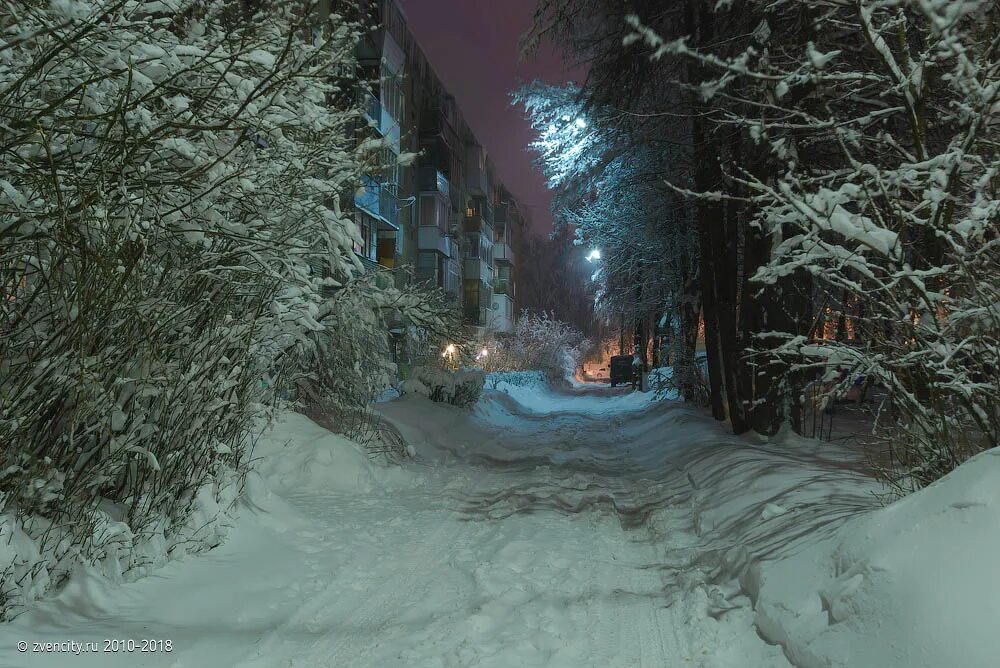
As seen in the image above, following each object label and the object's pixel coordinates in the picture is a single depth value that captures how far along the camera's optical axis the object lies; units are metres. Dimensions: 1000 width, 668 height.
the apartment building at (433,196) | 25.38
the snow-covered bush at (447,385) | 14.86
